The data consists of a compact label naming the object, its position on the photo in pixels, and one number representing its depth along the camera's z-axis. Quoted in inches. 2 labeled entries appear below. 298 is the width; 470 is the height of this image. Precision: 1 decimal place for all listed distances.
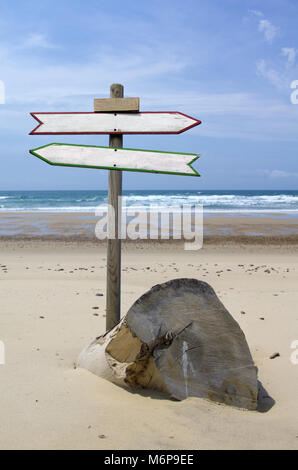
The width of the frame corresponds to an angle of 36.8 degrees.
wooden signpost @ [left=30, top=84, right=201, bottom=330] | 166.7
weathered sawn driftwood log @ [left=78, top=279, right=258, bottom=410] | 144.3
